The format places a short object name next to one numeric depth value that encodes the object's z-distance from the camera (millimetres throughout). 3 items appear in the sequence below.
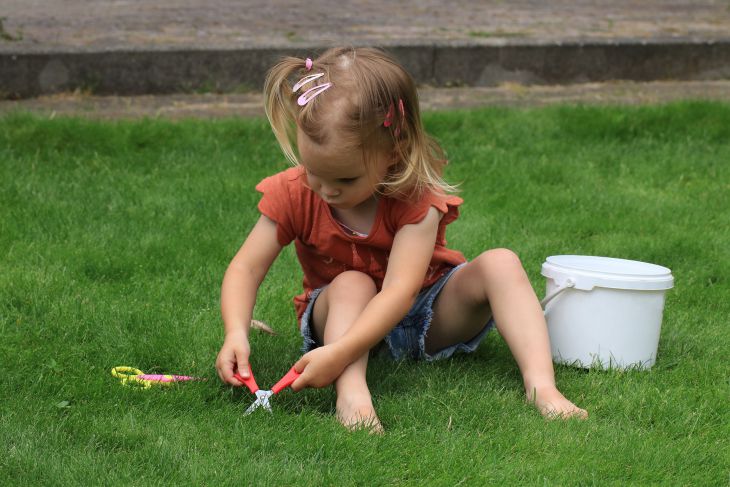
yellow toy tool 5125
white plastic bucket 5547
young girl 4835
